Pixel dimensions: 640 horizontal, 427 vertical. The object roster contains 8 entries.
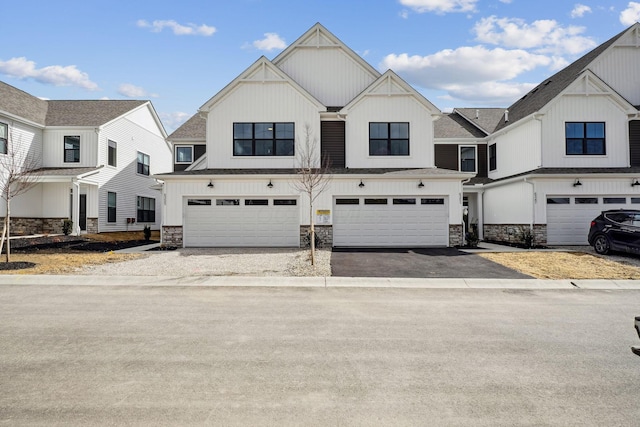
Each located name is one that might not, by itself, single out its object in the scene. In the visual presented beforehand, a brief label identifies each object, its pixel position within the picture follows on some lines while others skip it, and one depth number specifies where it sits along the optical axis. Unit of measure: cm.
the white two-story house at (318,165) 1911
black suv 1499
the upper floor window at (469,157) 2572
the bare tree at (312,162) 1909
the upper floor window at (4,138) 2283
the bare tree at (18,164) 2262
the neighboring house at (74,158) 2377
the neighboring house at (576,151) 1956
